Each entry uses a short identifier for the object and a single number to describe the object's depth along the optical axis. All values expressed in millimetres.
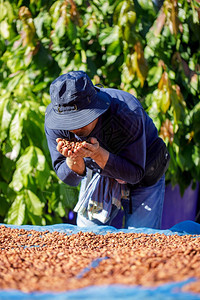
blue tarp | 5267
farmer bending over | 6175
